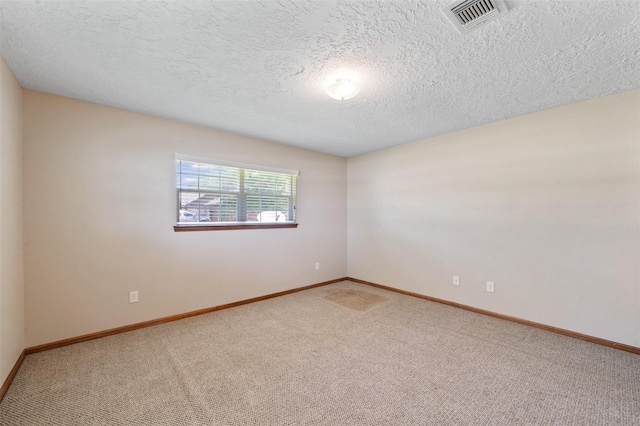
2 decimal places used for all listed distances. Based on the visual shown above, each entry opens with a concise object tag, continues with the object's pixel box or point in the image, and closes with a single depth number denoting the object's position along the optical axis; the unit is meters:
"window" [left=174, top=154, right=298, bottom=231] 3.18
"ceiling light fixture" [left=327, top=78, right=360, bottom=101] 2.14
